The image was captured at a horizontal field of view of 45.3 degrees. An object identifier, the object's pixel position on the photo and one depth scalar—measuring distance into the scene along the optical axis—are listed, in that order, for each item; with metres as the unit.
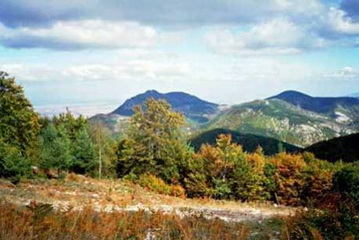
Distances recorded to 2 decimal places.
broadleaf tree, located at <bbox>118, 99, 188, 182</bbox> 56.69
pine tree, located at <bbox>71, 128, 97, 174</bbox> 57.28
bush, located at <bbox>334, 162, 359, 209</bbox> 34.46
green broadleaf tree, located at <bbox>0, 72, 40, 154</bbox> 43.75
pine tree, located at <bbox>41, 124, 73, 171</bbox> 50.03
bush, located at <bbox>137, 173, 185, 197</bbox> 47.84
